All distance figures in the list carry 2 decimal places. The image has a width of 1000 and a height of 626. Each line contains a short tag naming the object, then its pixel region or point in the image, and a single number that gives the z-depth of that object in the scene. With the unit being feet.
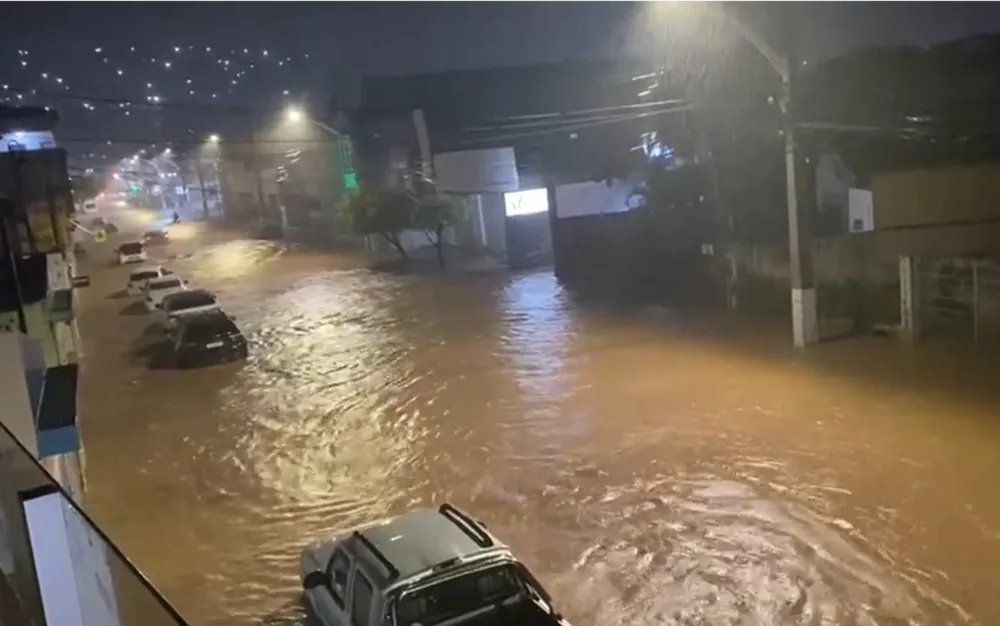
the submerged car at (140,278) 117.39
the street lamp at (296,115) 189.11
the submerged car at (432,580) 24.22
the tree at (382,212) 125.90
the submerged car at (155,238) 192.34
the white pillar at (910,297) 60.80
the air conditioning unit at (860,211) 84.23
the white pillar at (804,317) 63.87
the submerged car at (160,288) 105.81
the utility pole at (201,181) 267.78
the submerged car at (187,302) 89.20
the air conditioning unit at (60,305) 58.44
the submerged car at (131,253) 157.79
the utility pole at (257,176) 225.35
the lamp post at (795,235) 60.18
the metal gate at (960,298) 59.21
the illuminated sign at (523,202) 127.85
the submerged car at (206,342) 76.38
